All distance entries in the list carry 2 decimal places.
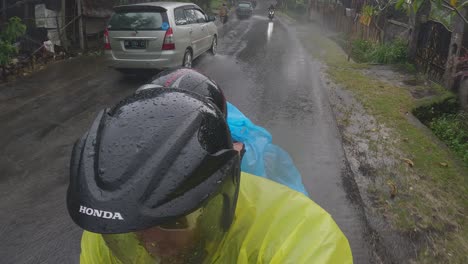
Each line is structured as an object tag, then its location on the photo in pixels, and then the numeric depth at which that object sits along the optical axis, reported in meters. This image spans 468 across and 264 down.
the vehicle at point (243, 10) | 36.81
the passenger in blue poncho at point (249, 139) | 2.20
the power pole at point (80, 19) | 12.29
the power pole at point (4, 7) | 10.14
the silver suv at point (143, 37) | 8.95
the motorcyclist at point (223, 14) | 27.78
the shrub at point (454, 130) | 5.88
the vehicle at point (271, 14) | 34.66
